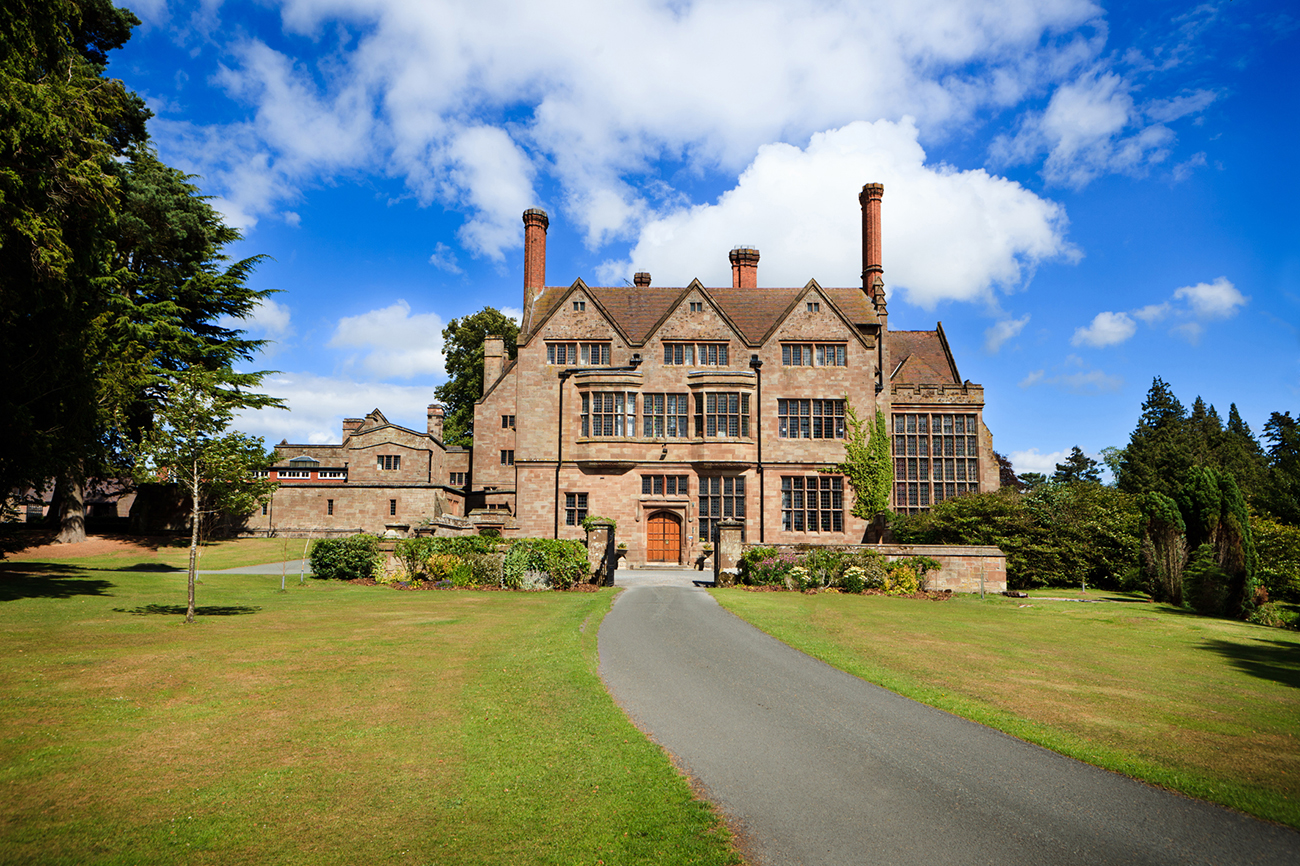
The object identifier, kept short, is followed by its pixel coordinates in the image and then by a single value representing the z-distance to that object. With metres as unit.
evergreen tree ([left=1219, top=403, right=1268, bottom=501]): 49.43
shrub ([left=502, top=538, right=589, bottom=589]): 24.38
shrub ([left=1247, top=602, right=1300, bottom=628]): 18.34
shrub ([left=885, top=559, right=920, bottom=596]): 24.61
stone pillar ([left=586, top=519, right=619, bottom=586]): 25.78
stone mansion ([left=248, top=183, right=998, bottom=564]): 36.38
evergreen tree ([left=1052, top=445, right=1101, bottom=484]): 102.62
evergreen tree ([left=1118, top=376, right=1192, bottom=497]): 51.62
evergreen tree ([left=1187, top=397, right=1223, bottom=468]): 53.03
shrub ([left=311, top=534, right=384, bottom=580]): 26.41
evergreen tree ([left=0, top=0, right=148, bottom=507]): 15.40
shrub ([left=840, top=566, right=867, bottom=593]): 24.73
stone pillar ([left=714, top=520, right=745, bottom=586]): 26.50
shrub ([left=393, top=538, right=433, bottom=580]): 25.32
